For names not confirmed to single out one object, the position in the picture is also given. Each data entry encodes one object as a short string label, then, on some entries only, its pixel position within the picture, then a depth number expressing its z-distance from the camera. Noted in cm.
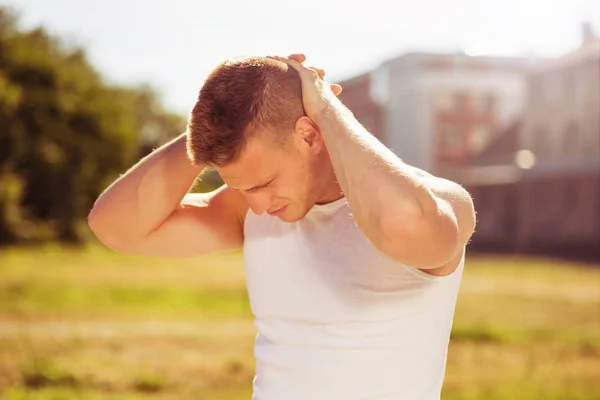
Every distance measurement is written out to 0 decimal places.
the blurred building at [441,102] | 6222
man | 187
